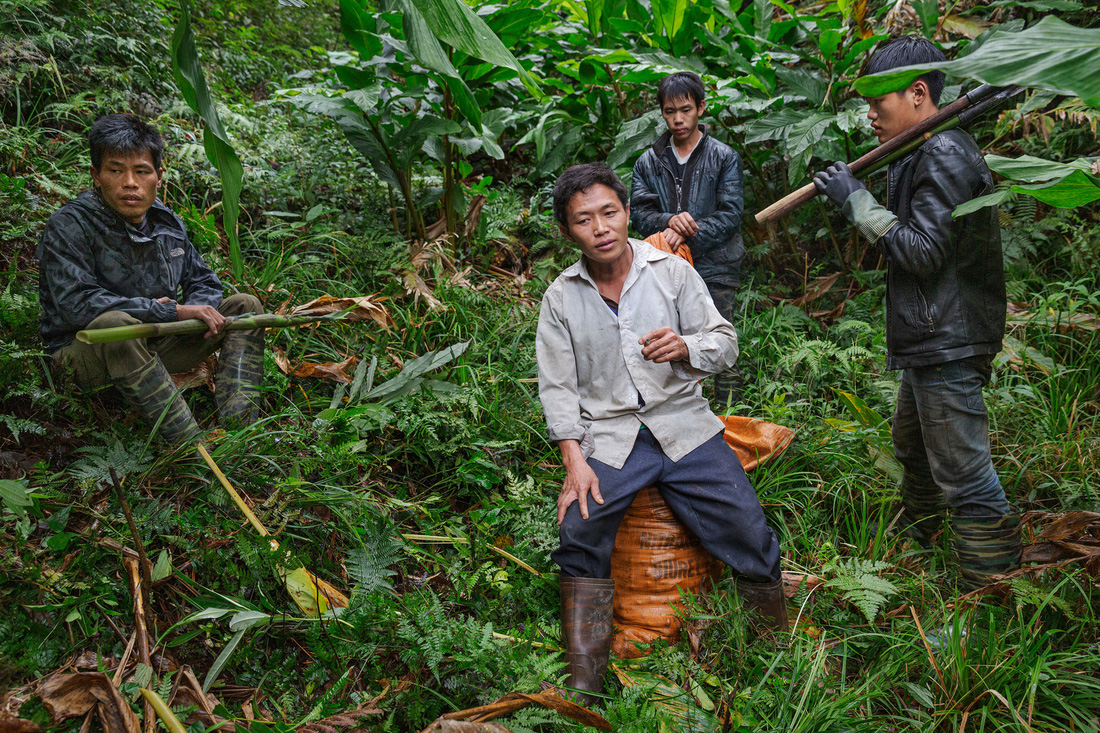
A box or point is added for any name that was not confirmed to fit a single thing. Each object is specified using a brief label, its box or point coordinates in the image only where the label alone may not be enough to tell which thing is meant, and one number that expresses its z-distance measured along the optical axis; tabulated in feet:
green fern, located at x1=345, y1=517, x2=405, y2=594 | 8.39
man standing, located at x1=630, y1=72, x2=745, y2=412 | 12.69
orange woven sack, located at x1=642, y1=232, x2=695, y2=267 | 12.08
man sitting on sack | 7.88
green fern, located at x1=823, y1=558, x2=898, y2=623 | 7.79
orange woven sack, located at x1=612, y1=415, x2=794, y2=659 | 8.36
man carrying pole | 8.07
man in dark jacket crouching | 9.82
